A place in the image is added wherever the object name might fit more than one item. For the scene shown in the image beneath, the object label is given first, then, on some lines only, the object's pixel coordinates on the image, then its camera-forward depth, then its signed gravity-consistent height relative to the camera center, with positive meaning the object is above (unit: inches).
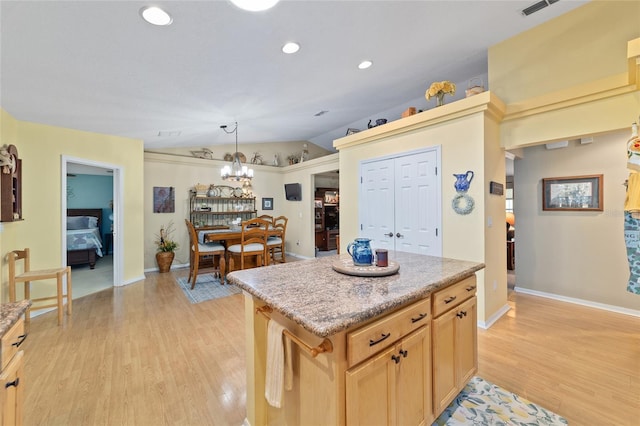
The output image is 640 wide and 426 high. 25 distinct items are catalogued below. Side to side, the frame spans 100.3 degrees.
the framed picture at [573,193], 136.0 +9.2
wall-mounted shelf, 105.7 +11.3
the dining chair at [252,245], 173.6 -22.0
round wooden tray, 61.8 -13.9
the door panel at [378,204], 151.4 +4.8
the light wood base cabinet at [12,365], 40.4 -24.5
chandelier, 185.6 +27.8
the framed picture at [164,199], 220.8 +11.8
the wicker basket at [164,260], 209.5 -36.7
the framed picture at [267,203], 281.4 +9.5
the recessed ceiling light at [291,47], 90.0 +56.8
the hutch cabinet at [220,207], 238.1 +5.5
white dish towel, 48.9 -28.2
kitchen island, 41.0 -22.9
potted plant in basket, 209.9 -28.9
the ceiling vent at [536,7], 96.1 +75.4
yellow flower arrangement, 127.6 +58.9
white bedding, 214.1 -21.4
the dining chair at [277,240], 191.3 -21.3
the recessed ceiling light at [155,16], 63.9 +49.0
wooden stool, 113.7 -27.5
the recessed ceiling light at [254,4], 64.2 +51.2
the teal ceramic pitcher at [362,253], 68.0 -10.5
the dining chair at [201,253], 169.5 -26.4
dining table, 172.1 -15.2
